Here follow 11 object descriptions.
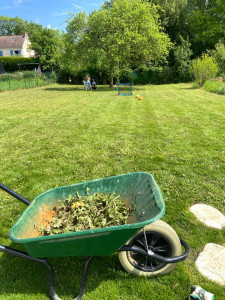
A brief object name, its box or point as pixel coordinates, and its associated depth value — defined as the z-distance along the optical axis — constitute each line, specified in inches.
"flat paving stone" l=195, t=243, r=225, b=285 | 81.7
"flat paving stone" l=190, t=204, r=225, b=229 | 107.0
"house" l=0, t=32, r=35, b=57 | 2196.1
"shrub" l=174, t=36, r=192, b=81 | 1006.1
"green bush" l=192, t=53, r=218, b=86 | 619.2
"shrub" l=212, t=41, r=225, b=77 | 747.7
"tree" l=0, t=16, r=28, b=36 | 3161.9
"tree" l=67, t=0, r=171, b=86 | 678.5
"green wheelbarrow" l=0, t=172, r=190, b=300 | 66.4
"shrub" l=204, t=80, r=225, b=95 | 564.8
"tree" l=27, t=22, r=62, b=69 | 1267.2
